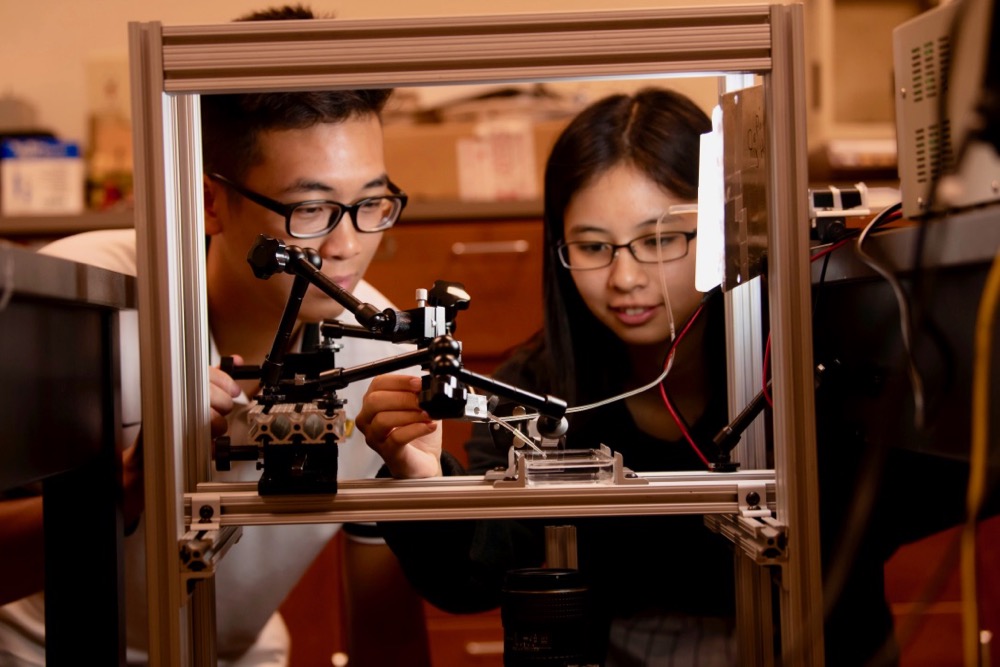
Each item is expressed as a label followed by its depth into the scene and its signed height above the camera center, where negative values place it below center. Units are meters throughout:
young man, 1.35 +0.16
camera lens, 0.93 -0.29
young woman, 1.29 -0.07
